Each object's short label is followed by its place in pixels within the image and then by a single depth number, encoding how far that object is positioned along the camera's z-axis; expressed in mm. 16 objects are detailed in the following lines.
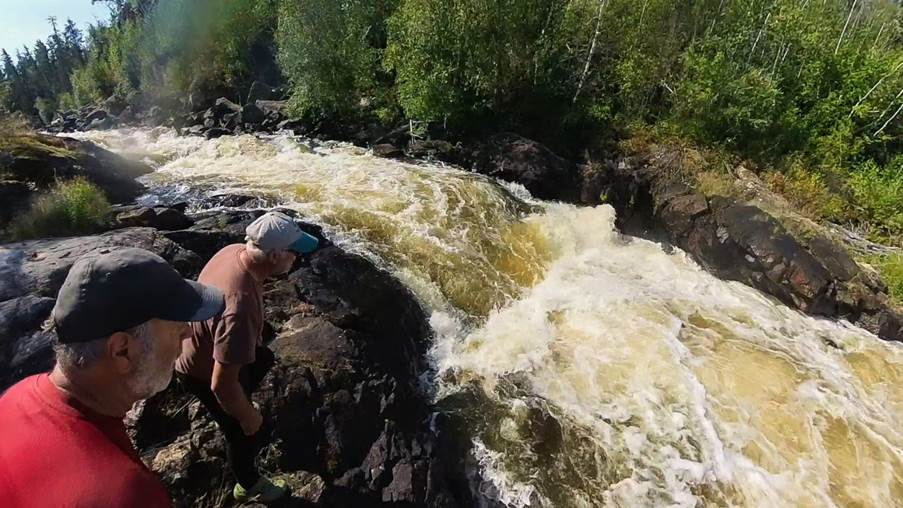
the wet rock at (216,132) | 17938
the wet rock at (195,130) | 19156
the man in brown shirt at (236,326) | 3215
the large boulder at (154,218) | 8367
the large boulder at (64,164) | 9774
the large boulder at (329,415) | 4461
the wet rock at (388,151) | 14711
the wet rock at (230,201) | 10453
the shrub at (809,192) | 11656
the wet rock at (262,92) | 22609
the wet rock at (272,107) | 19359
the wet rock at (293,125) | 18016
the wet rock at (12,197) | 8240
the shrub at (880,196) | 11187
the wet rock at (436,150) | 14719
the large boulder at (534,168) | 13375
